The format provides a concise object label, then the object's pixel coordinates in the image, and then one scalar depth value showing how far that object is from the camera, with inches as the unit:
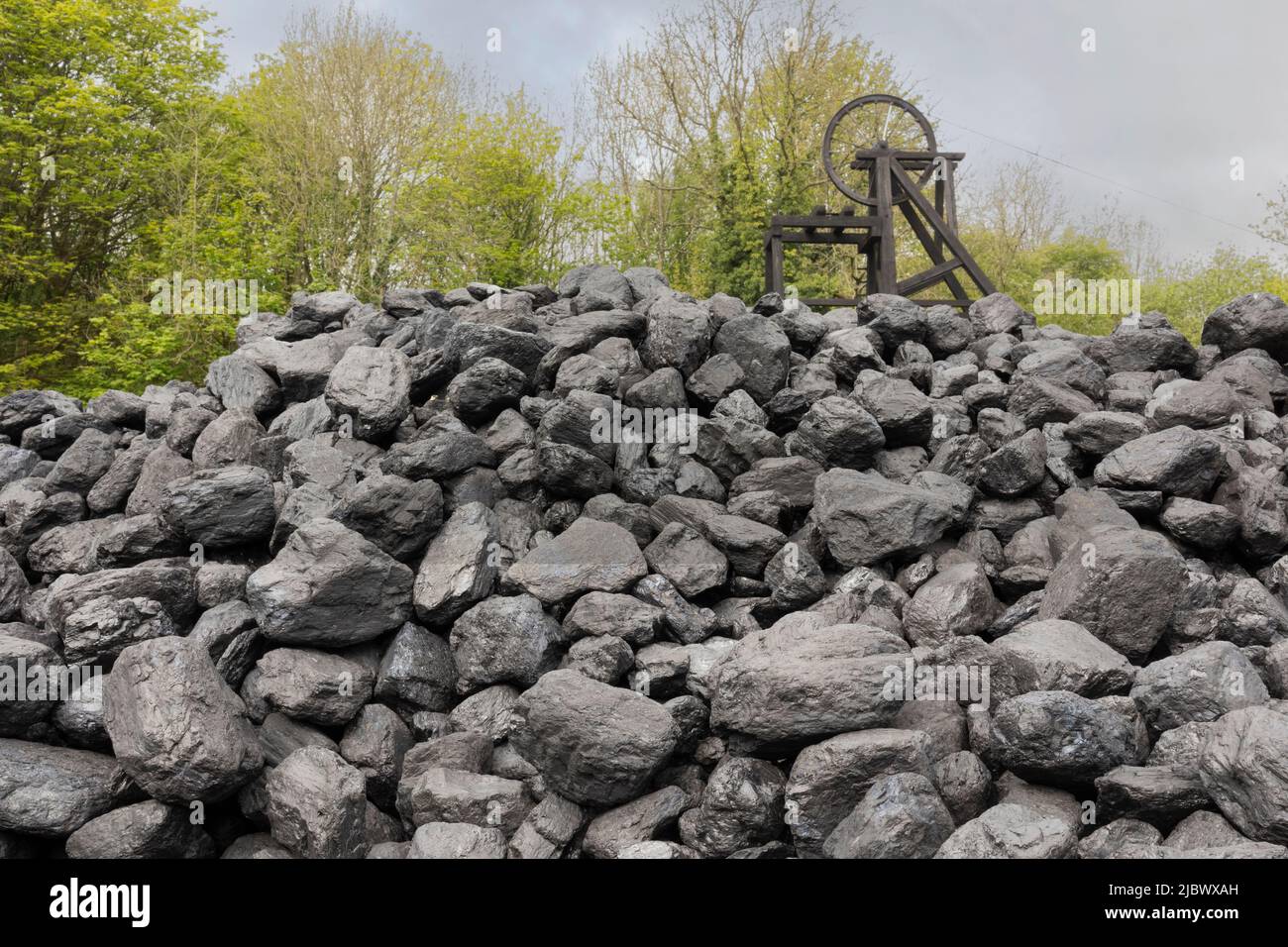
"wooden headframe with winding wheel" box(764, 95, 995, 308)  471.8
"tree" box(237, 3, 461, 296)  756.6
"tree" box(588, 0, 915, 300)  799.1
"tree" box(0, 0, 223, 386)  840.3
